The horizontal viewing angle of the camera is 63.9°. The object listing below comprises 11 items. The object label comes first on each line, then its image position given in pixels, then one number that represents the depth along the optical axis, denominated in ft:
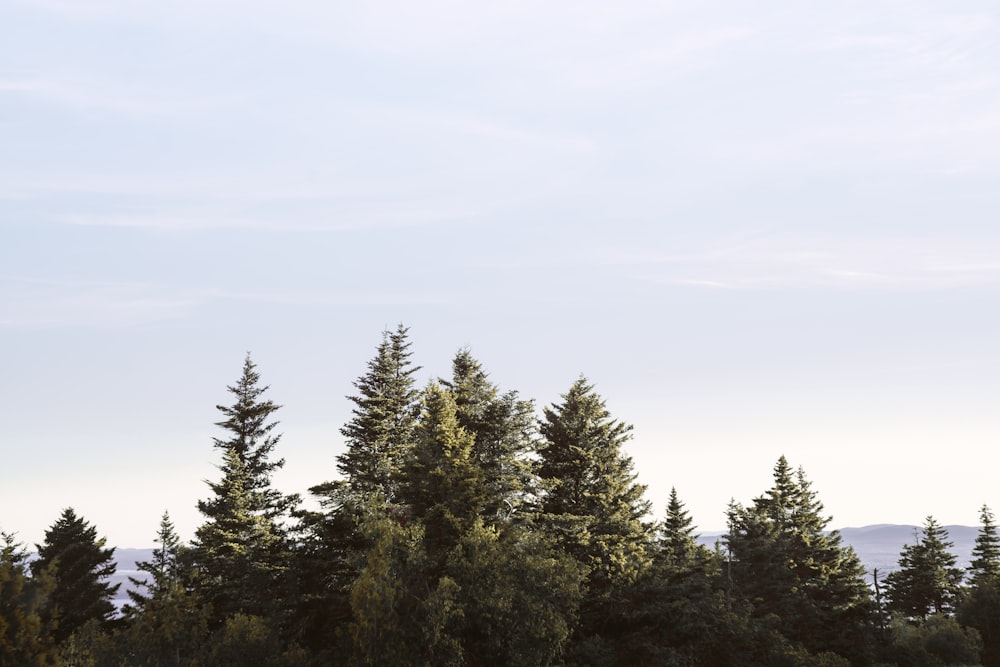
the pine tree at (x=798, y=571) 231.09
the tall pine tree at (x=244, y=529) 177.06
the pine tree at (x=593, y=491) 175.94
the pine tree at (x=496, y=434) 162.61
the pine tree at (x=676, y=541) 203.82
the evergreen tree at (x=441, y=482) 140.05
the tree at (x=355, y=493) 157.38
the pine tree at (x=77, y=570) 214.07
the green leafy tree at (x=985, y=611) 232.73
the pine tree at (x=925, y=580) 274.77
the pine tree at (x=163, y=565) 134.21
